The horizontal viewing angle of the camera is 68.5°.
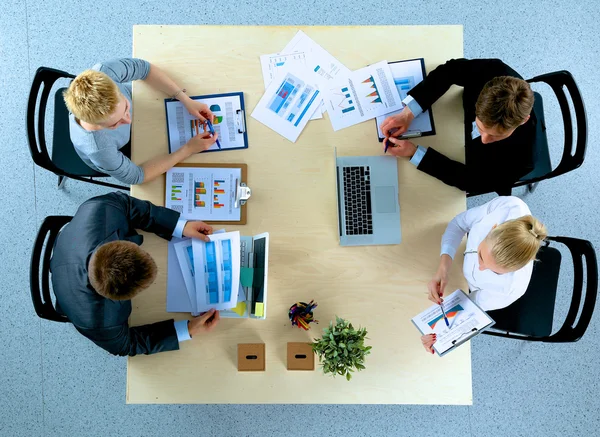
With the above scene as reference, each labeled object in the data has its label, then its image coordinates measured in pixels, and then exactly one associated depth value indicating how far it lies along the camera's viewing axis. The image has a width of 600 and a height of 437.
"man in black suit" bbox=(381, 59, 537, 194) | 1.62
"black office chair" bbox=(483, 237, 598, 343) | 1.81
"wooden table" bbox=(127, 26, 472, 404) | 1.61
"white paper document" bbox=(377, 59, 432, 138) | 1.73
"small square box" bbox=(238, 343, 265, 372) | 1.59
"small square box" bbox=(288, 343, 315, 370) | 1.60
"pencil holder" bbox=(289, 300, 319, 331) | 1.56
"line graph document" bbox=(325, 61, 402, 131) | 1.70
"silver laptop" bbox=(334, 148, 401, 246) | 1.65
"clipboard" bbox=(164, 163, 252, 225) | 1.64
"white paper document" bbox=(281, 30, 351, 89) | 1.72
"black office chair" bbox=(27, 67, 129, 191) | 1.88
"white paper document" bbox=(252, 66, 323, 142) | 1.69
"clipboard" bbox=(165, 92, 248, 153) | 1.69
